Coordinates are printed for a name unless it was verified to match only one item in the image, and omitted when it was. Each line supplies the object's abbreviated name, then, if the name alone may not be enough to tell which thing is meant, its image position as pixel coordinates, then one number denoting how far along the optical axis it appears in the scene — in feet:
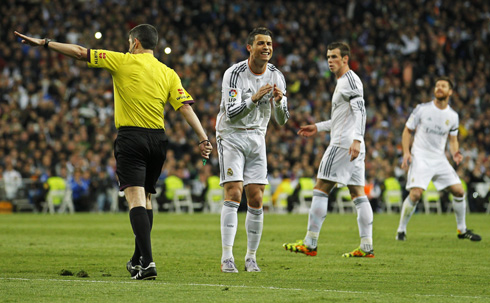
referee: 47.50
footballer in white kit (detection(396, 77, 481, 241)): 87.45
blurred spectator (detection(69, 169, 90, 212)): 164.55
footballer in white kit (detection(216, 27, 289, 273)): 53.98
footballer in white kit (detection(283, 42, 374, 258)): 65.41
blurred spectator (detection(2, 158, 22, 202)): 162.30
